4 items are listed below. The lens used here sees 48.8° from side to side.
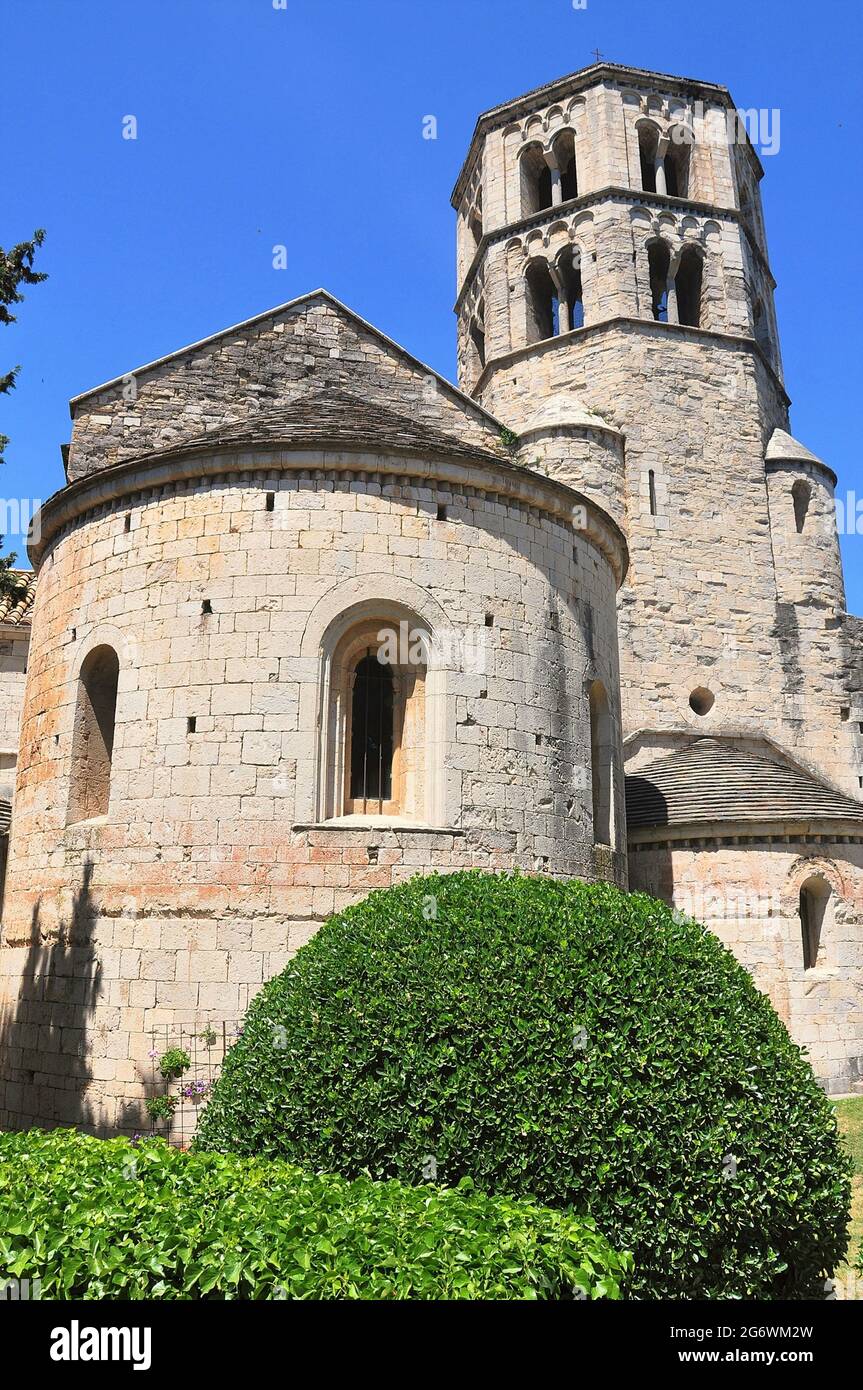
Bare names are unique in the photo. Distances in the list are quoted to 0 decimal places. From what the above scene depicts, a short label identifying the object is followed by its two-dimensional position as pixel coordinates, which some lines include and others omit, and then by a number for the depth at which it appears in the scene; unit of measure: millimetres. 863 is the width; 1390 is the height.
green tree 8742
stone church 9031
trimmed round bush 5121
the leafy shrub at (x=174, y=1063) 8492
